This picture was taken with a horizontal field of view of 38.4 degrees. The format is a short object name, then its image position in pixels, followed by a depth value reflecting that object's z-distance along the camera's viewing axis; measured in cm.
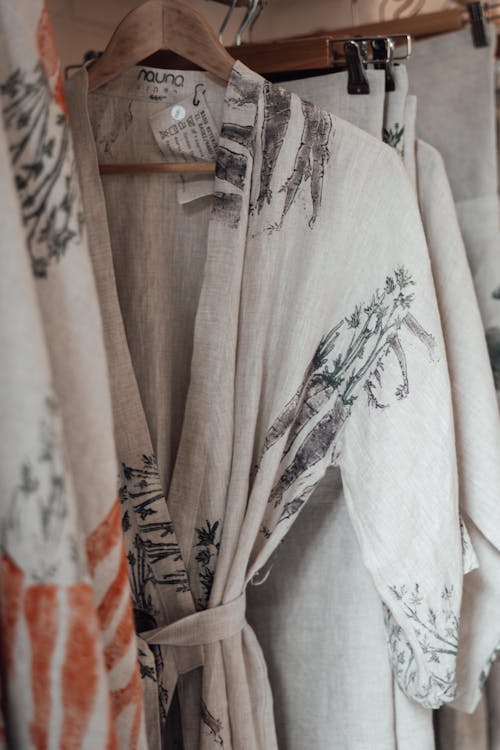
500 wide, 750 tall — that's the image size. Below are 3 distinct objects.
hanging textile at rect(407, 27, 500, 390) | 78
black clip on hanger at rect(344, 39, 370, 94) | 66
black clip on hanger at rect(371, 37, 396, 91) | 68
